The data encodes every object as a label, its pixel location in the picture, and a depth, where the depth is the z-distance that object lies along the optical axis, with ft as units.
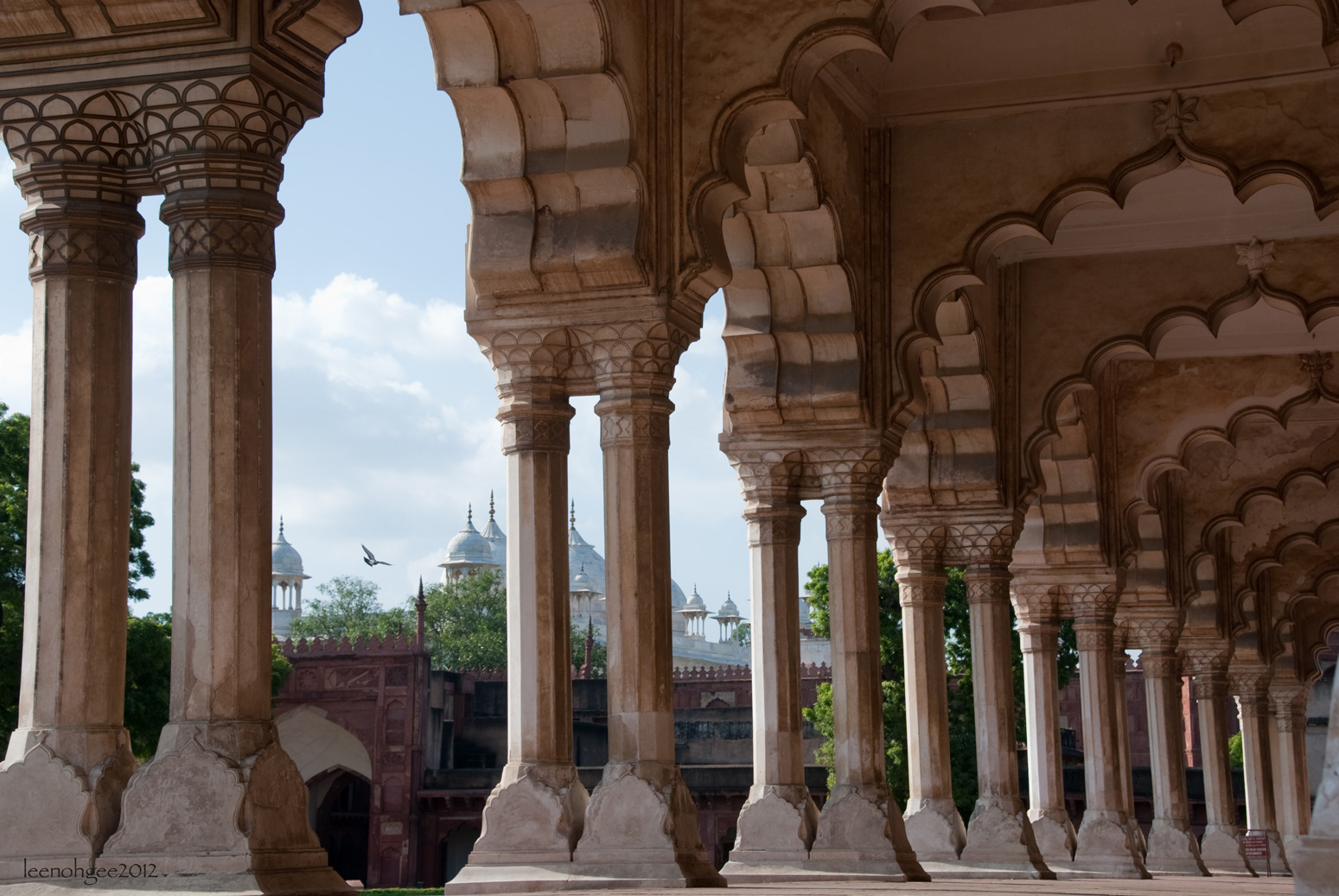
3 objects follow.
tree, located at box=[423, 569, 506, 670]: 247.29
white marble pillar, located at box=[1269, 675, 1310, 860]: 115.14
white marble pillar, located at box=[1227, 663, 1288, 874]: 105.19
